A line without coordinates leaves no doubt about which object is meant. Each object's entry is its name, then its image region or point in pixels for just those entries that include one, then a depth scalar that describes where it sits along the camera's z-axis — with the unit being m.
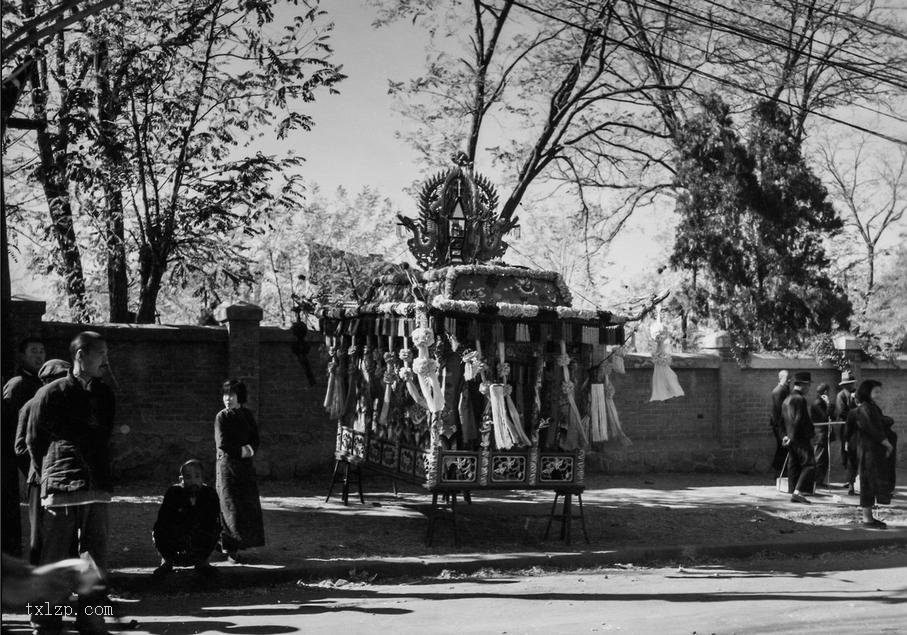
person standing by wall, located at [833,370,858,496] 12.27
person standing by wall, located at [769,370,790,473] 15.23
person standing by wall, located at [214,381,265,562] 8.84
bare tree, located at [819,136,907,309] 39.69
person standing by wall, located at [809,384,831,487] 15.49
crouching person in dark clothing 8.08
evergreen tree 18.05
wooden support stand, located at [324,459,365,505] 12.04
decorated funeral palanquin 9.59
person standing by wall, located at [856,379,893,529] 11.67
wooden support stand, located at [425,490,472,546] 9.83
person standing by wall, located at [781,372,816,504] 13.88
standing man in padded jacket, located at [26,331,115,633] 6.47
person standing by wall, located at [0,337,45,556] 7.69
